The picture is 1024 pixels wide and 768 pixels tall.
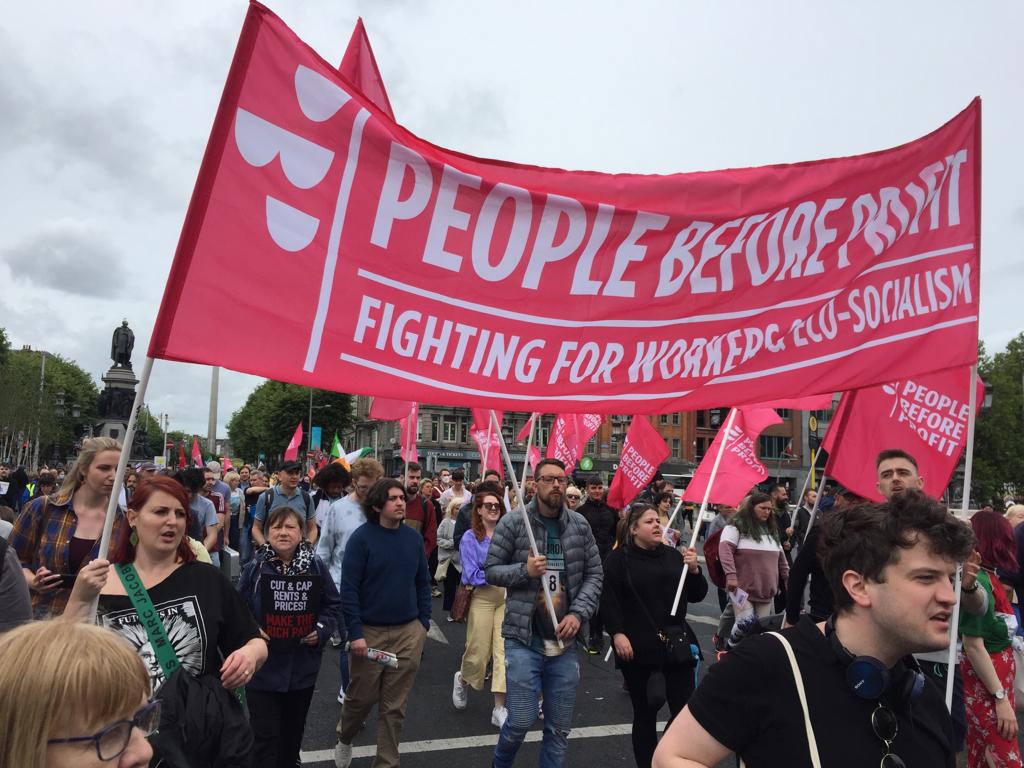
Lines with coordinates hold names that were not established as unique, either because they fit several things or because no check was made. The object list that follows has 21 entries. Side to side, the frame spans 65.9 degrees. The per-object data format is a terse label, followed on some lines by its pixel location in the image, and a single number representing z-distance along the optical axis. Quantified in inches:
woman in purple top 252.1
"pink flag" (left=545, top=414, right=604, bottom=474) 520.7
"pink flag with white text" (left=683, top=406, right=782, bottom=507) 326.6
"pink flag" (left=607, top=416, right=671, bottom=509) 390.0
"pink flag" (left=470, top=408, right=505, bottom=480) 534.6
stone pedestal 1301.7
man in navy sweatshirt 192.1
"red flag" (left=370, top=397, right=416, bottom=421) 520.1
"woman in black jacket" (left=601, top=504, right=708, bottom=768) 179.9
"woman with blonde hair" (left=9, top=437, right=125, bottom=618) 157.6
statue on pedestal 1465.3
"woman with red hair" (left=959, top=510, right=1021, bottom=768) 150.7
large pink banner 120.5
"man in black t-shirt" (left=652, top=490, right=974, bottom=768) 71.7
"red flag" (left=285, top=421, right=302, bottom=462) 904.2
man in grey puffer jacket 172.1
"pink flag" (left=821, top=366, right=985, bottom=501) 199.0
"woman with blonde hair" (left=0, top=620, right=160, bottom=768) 52.1
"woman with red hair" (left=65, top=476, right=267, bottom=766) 105.0
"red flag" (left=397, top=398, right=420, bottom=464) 524.6
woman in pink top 287.1
